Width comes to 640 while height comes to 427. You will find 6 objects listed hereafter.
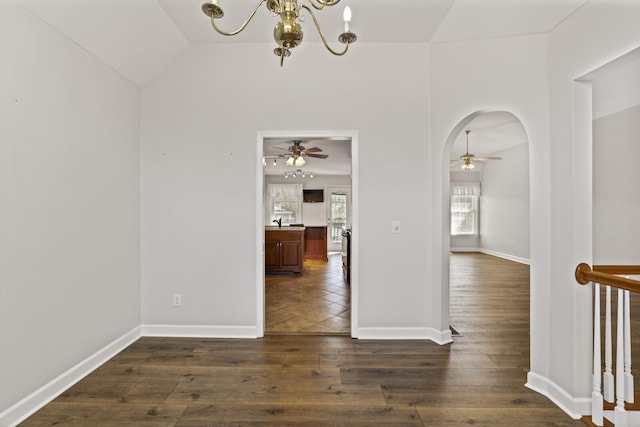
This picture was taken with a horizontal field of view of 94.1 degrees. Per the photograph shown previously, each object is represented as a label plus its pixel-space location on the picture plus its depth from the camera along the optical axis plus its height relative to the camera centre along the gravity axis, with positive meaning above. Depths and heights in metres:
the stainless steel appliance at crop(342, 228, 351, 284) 5.34 -0.81
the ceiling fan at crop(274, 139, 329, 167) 5.34 +1.09
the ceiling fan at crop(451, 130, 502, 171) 6.37 +1.19
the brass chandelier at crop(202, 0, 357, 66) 1.32 +0.87
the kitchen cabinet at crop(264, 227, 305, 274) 5.98 -0.74
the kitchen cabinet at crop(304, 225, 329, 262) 8.16 -0.81
